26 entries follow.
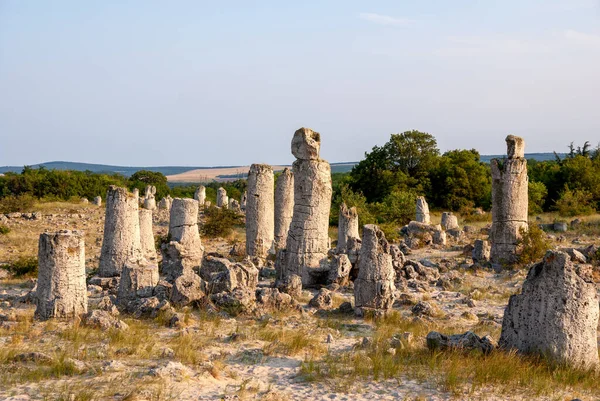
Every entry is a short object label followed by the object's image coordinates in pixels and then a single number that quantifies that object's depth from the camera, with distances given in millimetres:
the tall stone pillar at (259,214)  18203
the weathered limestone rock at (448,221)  25078
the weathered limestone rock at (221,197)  39375
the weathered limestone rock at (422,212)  25808
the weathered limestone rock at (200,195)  40750
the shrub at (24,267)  15391
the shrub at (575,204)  27484
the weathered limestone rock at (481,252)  17330
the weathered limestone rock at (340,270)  13867
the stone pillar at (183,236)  15398
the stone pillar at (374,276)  11258
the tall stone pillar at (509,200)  16594
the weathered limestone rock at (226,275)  11906
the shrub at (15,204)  33500
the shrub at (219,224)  24234
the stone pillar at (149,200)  37688
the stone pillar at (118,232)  13680
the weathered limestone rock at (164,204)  38375
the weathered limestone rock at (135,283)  11484
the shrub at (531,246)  16172
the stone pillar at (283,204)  19078
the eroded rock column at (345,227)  17844
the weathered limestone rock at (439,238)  21250
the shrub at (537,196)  30750
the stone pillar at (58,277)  9984
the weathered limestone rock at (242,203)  37062
